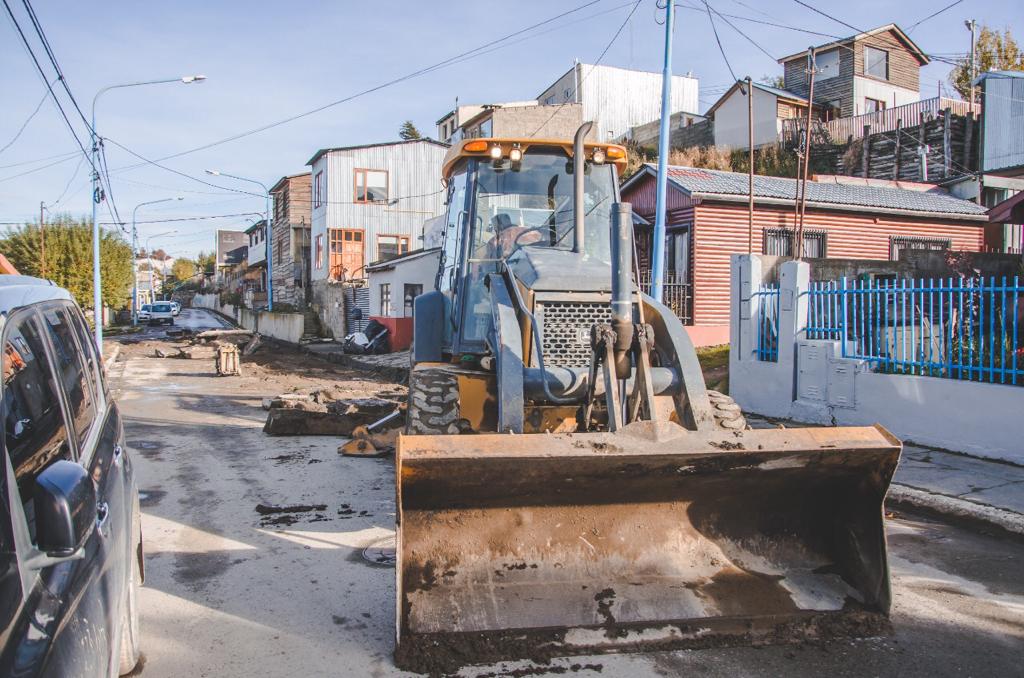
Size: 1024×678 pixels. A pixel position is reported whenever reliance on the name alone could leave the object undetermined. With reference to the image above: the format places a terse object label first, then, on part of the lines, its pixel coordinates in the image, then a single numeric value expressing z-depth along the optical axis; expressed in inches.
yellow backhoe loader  149.6
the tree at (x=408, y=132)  2684.5
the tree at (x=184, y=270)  4616.1
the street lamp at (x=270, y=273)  1715.1
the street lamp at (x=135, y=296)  2197.3
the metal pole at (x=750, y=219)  740.6
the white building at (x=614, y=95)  1804.9
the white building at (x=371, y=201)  1422.2
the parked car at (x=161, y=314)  2092.8
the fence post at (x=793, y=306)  423.5
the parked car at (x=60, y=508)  72.8
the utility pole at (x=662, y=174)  534.9
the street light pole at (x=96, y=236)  885.6
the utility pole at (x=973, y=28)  1626.5
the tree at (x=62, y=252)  1300.4
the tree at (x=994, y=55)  1646.2
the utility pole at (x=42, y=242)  1168.8
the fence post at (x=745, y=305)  460.4
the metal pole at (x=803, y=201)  702.1
